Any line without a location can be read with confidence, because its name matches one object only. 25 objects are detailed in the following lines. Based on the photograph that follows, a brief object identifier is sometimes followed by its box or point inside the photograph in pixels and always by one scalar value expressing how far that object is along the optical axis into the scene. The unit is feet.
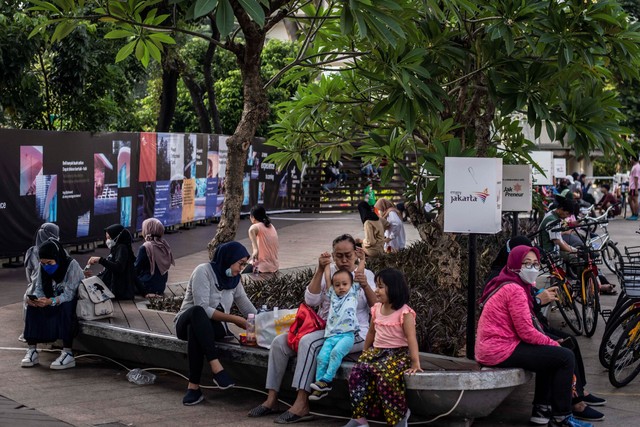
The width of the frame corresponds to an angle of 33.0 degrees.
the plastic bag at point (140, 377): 32.60
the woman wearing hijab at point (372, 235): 52.95
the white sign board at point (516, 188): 39.06
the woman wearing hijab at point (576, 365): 28.17
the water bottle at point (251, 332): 30.30
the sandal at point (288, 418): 27.78
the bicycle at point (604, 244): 52.61
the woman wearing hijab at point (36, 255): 34.70
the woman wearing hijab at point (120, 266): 40.24
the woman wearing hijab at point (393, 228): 56.54
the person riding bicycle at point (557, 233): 44.63
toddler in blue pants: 27.48
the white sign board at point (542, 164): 60.03
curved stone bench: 26.20
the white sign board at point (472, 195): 29.40
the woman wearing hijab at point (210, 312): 29.86
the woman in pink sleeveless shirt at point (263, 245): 48.75
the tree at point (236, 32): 26.50
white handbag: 34.76
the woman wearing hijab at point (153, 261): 42.88
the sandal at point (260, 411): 28.45
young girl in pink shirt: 26.08
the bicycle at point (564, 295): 39.65
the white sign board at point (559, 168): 103.45
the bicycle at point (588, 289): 40.11
